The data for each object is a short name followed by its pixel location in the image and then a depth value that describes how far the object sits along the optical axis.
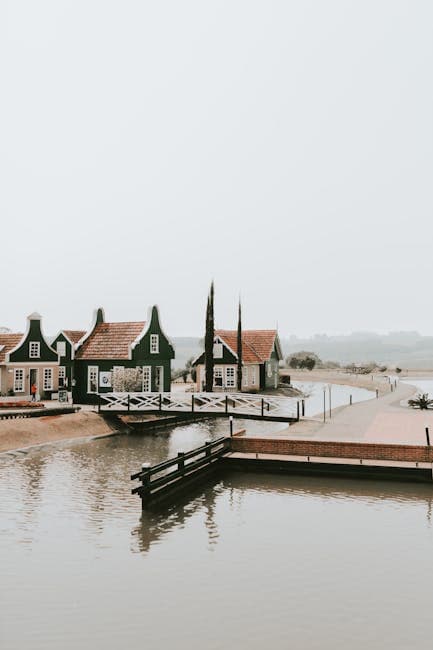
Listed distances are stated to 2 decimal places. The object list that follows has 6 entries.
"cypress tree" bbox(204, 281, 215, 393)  46.03
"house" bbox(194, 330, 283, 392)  53.44
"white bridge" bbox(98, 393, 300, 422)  34.91
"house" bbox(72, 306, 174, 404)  42.19
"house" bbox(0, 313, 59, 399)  42.00
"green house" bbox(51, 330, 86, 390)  45.50
